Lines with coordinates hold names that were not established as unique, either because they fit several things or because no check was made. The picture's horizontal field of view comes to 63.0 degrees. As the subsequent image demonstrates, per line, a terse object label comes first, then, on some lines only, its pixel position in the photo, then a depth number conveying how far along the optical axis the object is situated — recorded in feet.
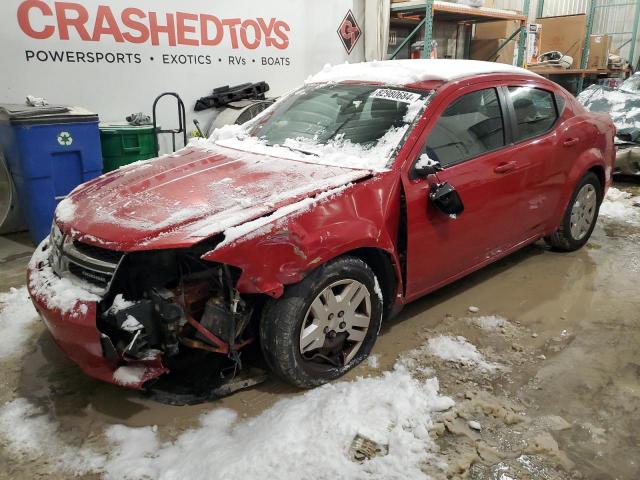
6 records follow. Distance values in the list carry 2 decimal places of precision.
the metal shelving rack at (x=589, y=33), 35.27
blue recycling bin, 14.75
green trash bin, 17.04
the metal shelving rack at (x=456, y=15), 23.81
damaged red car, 7.53
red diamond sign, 24.75
